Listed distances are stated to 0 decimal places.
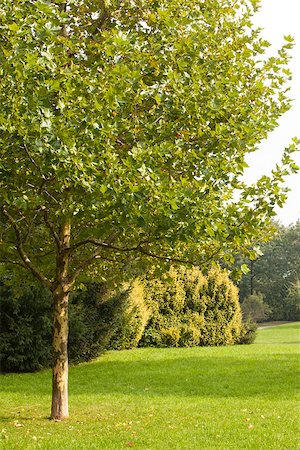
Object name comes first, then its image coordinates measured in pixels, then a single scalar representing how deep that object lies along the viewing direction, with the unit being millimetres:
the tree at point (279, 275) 58797
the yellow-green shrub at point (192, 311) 25327
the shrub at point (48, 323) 17125
